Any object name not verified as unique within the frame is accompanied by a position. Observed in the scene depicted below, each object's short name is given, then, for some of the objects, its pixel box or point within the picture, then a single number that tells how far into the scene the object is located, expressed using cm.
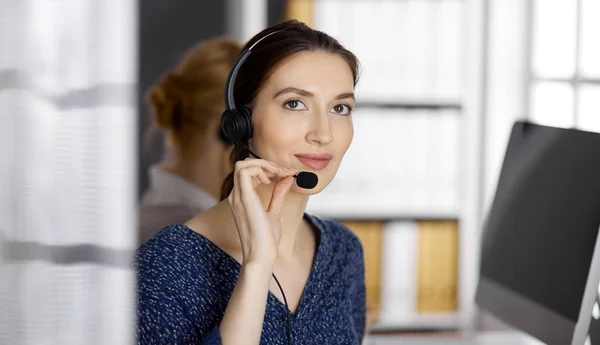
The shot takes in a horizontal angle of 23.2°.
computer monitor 211
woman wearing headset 203
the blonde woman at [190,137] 296
